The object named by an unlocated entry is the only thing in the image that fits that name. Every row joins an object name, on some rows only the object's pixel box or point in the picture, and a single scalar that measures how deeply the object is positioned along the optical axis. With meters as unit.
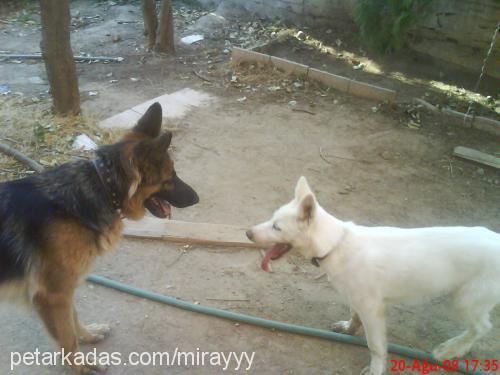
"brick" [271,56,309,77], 7.55
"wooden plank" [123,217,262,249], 4.09
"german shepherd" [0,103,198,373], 2.49
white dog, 2.68
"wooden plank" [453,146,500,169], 5.47
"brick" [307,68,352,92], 7.22
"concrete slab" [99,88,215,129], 6.14
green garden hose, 3.06
